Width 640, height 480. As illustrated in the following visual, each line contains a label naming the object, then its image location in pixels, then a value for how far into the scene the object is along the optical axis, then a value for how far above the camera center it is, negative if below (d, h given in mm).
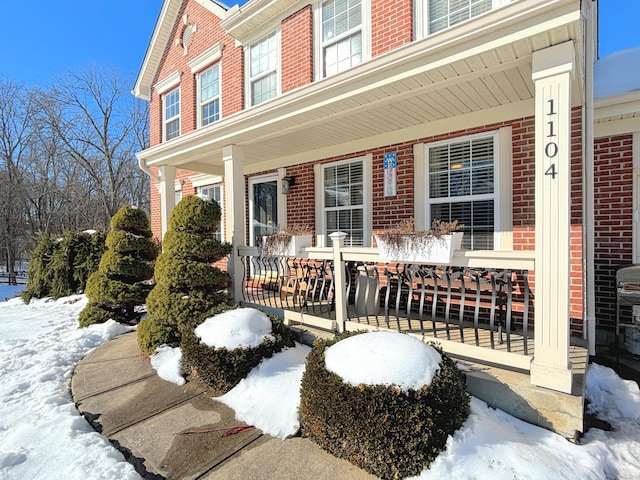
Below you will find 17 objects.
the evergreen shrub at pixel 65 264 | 8758 -633
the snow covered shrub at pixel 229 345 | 3346 -1094
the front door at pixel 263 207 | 7406 +670
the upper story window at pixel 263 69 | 6746 +3401
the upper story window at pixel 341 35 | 5535 +3337
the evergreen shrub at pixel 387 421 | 2211 -1233
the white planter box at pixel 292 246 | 4527 -117
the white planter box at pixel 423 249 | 3286 -133
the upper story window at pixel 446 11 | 4410 +2965
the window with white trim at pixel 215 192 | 8609 +1170
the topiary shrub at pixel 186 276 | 4395 -507
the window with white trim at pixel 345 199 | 6000 +675
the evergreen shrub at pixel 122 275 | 5879 -635
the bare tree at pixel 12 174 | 20547 +3976
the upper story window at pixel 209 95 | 8062 +3422
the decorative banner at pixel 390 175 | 5438 +980
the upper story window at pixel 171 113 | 9266 +3430
